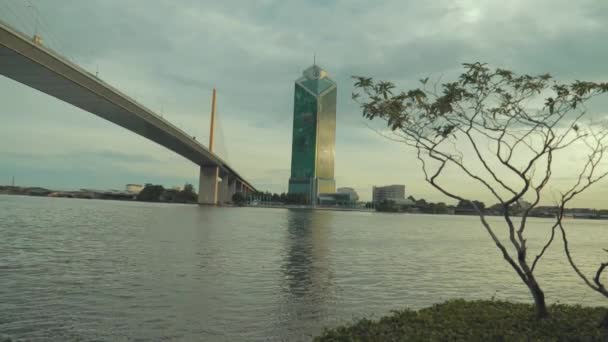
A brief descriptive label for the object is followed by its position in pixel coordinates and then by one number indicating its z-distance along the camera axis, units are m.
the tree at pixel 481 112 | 7.55
